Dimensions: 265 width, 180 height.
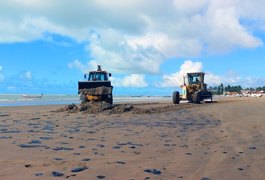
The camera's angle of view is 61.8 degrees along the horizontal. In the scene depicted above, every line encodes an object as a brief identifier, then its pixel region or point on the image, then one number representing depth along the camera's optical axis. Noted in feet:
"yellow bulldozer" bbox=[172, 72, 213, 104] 60.06
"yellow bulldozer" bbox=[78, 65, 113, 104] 48.79
